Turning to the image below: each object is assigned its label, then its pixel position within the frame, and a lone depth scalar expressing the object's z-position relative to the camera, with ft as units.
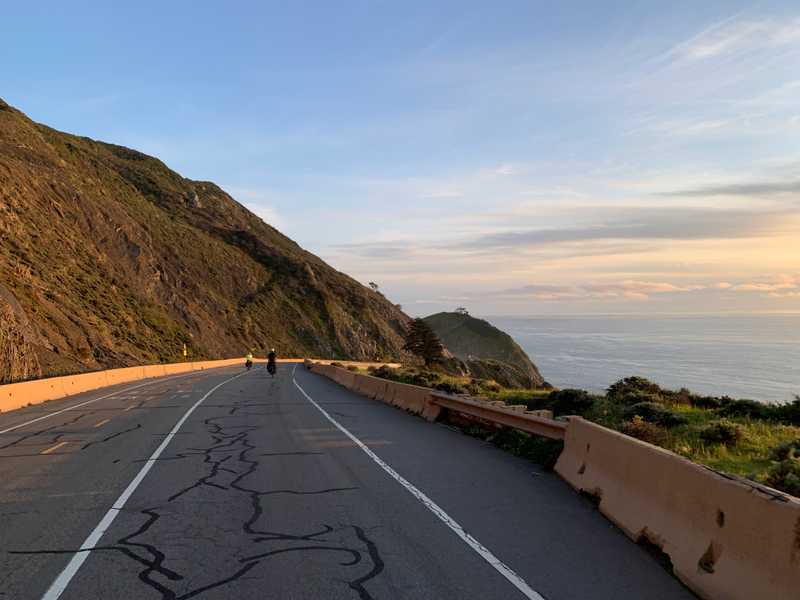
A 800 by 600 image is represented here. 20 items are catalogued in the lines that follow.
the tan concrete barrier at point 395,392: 57.46
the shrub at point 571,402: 53.16
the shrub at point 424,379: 90.74
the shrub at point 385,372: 115.08
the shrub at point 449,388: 69.42
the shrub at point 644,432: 36.17
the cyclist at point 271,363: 116.98
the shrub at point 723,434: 36.86
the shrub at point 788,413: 48.55
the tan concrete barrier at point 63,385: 72.79
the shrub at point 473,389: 71.95
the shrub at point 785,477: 23.39
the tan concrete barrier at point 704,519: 15.02
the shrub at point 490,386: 82.32
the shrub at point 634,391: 54.54
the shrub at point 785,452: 31.58
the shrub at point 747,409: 49.85
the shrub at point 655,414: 44.27
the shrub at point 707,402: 58.08
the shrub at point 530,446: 34.73
